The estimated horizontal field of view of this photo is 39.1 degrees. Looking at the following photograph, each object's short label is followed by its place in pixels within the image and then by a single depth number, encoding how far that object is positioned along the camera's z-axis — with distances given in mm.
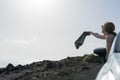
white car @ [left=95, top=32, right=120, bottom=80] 2306
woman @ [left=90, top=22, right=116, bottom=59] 2898
